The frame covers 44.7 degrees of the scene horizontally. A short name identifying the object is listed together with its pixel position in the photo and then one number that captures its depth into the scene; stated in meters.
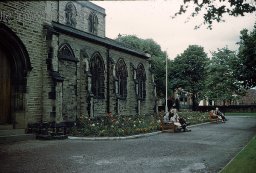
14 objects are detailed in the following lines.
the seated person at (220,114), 30.52
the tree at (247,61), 21.41
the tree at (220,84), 57.16
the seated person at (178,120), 19.03
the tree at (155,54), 53.25
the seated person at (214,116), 29.98
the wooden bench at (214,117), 29.71
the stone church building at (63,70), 15.12
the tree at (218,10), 6.63
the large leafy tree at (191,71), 57.75
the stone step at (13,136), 13.03
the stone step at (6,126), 14.52
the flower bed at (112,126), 15.72
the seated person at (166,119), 19.14
